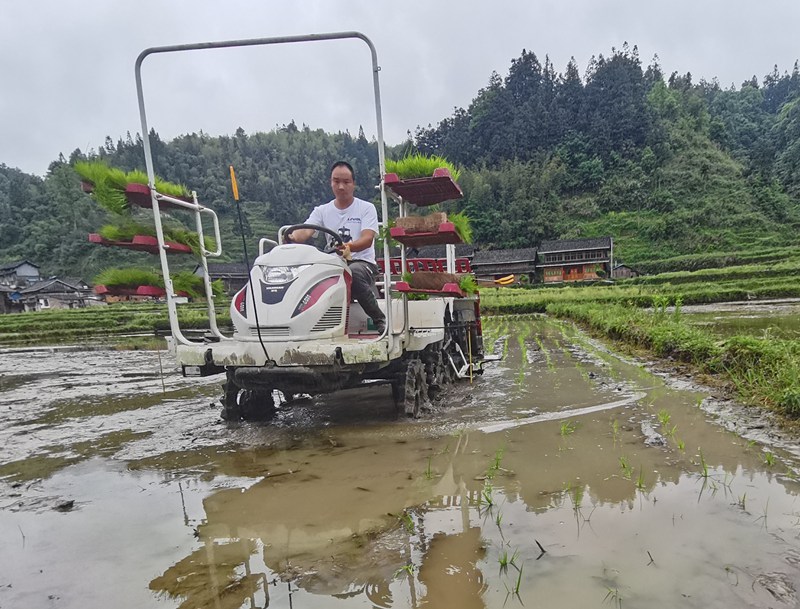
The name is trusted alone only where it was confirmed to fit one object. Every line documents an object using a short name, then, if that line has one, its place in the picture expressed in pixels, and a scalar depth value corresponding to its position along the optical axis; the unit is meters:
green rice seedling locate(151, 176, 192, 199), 4.12
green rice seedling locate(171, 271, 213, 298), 4.22
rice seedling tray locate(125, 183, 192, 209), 3.84
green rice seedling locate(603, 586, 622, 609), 1.69
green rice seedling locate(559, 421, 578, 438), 3.75
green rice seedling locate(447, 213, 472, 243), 4.15
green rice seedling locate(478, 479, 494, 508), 2.55
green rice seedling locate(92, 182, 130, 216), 3.76
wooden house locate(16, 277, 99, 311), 50.53
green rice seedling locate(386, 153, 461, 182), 4.18
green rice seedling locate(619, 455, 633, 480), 2.82
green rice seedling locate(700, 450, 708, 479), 2.77
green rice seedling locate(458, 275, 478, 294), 4.73
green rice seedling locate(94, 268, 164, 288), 3.92
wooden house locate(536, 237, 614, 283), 52.47
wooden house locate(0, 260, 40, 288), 58.78
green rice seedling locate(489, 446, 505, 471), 3.09
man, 4.44
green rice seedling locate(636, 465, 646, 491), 2.65
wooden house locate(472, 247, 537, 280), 55.00
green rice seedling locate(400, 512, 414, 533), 2.34
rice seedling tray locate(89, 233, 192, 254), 3.88
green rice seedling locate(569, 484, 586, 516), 2.46
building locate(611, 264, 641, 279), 51.67
